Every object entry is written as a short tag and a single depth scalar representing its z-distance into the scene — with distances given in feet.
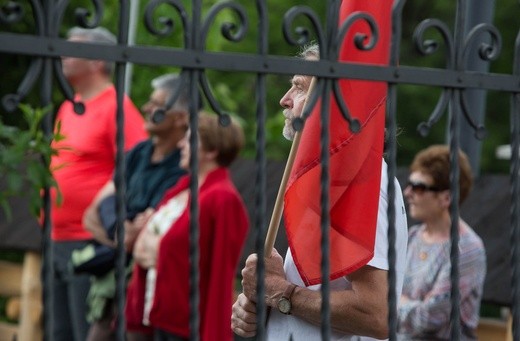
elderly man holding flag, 22.66
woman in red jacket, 40.70
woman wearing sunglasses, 36.60
